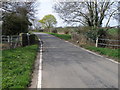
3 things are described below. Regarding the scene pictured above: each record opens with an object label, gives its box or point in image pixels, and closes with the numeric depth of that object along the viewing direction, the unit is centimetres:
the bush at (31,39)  2046
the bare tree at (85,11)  2019
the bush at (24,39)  1753
